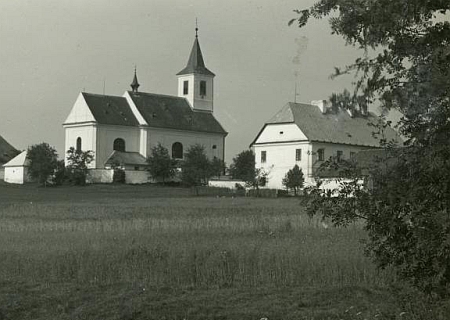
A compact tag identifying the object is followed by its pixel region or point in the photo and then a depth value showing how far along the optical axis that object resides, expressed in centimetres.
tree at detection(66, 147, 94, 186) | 8631
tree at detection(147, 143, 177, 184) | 8994
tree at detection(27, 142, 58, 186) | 8506
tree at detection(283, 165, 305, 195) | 7731
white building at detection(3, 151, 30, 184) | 9650
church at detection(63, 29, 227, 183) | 9888
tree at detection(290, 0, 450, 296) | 1032
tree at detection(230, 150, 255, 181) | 8725
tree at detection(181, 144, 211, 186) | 7962
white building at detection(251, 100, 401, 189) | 9069
